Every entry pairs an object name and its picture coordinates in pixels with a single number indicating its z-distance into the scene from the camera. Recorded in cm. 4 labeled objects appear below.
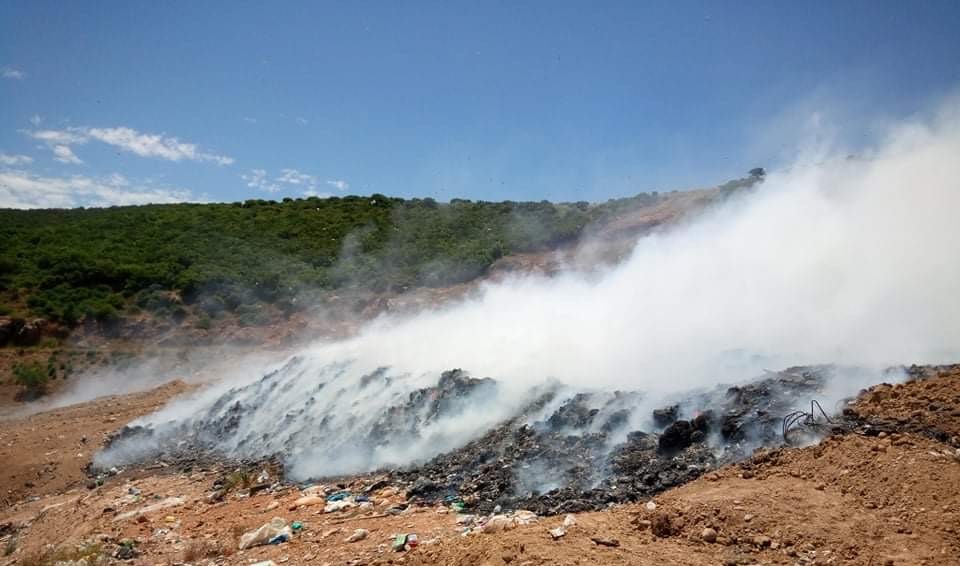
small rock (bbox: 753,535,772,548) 451
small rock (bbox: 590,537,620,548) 483
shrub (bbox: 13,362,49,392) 1831
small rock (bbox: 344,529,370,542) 616
